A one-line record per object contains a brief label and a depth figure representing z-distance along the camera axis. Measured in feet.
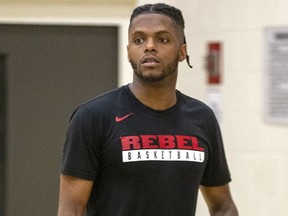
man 16.72
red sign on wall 27.58
